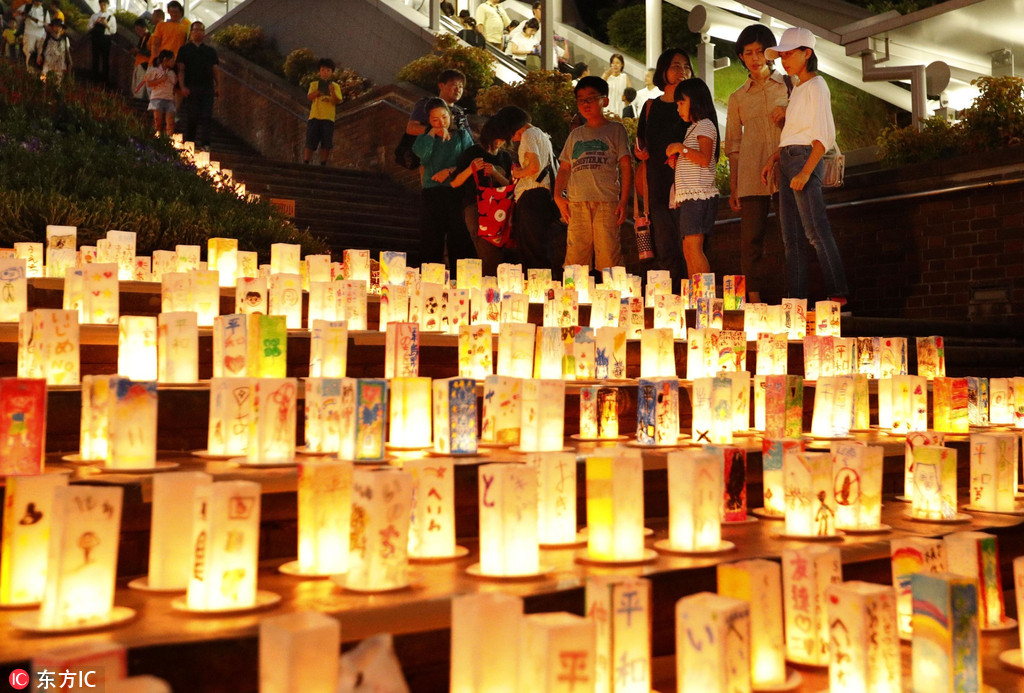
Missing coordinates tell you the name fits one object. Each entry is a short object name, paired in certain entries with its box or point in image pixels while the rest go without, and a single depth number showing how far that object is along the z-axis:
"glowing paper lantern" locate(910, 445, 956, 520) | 2.73
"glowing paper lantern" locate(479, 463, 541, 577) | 1.99
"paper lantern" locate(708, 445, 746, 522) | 2.62
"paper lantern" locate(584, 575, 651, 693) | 1.68
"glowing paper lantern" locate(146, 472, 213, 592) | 1.85
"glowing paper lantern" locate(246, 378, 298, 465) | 2.34
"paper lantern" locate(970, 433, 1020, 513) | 2.84
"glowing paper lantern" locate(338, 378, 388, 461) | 2.42
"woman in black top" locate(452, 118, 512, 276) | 6.09
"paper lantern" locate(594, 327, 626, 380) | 3.62
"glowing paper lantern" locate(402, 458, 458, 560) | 2.13
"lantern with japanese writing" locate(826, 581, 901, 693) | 1.73
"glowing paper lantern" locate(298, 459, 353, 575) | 1.99
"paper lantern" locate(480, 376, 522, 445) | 2.87
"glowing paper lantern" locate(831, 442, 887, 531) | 2.55
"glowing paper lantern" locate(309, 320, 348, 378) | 2.99
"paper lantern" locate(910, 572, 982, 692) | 1.73
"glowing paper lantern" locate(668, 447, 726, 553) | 2.24
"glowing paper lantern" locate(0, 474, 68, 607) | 1.73
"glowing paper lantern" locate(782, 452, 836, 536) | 2.46
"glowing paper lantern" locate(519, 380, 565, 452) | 2.78
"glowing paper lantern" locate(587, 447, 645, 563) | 2.15
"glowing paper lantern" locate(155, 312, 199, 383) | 2.78
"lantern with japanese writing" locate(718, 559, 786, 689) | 1.85
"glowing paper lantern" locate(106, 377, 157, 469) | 2.21
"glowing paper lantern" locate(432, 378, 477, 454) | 2.63
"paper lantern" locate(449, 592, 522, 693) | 1.51
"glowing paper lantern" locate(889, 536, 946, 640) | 2.10
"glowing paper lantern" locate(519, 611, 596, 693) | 1.47
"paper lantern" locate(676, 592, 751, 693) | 1.63
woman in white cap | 4.92
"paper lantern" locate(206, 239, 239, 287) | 4.32
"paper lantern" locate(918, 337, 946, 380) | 4.32
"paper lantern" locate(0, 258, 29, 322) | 3.17
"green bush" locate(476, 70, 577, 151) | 9.91
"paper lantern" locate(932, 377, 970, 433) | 3.67
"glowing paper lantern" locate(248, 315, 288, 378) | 2.78
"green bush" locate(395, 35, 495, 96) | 11.00
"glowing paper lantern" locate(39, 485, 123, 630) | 1.62
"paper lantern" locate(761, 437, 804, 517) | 2.70
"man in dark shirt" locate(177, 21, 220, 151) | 10.20
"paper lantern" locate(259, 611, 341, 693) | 1.33
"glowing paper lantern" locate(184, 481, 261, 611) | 1.74
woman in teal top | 6.13
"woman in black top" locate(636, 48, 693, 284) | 5.56
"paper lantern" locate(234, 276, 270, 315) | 3.46
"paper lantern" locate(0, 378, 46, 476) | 2.12
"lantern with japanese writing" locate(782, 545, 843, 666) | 1.98
